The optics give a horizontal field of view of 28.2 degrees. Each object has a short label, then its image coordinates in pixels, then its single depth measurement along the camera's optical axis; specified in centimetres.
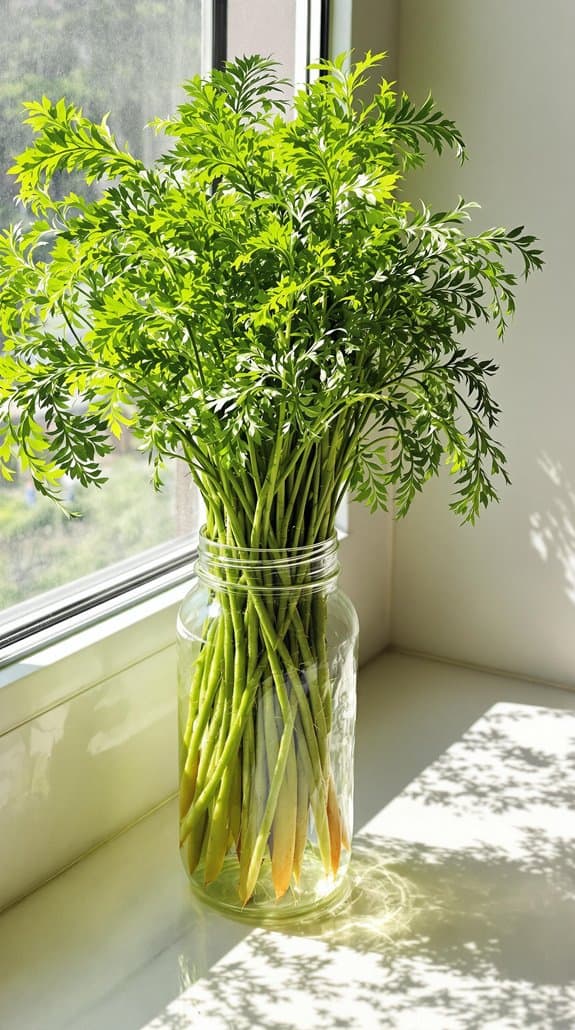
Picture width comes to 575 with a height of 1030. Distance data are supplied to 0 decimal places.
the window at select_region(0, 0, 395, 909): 104
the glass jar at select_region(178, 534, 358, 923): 97
